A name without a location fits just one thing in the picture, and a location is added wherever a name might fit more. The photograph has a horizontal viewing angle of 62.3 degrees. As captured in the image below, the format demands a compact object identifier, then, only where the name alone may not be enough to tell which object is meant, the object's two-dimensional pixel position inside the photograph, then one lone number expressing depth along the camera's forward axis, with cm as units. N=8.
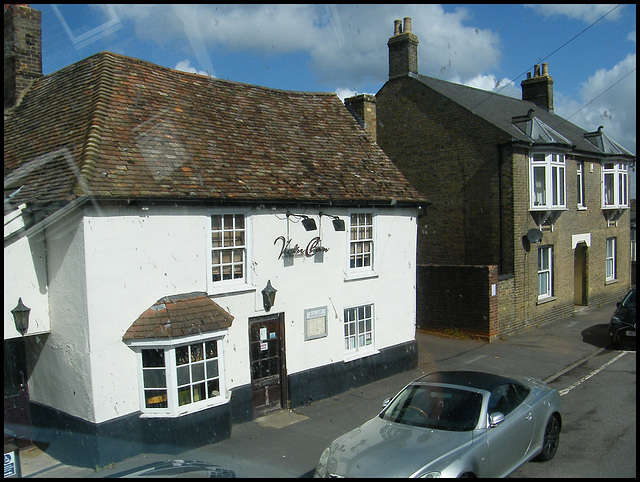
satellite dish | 1809
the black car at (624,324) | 1552
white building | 878
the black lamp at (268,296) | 1079
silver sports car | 625
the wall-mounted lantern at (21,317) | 857
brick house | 1767
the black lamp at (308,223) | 1152
